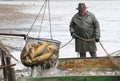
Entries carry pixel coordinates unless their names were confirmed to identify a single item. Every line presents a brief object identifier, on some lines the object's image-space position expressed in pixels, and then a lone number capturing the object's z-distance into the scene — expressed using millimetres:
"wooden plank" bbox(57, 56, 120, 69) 10766
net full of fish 8508
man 11203
